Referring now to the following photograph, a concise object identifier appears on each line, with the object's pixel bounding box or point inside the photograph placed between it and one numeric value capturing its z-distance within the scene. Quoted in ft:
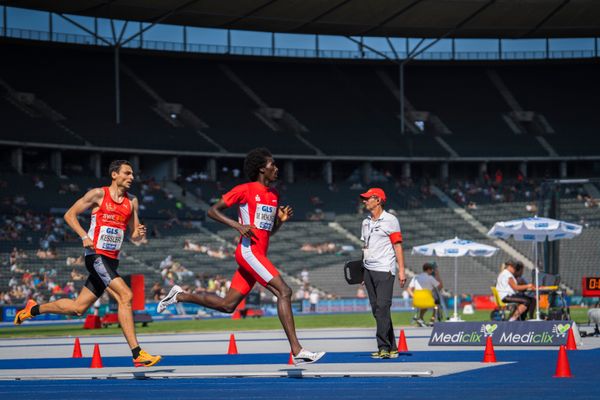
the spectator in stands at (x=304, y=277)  165.43
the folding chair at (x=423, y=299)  85.76
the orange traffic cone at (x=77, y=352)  51.81
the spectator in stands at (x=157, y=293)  127.95
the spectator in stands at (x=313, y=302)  155.43
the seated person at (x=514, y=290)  72.64
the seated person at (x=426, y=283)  88.99
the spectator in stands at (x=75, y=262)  152.46
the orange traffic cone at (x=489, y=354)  41.29
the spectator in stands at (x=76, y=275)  147.54
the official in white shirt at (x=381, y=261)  44.42
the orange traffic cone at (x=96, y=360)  43.04
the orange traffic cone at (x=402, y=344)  50.30
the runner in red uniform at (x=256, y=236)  35.88
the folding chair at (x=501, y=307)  77.30
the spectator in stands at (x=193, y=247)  167.12
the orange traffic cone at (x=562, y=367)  33.68
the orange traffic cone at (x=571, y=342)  49.98
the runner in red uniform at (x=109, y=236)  39.24
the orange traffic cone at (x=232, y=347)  51.90
